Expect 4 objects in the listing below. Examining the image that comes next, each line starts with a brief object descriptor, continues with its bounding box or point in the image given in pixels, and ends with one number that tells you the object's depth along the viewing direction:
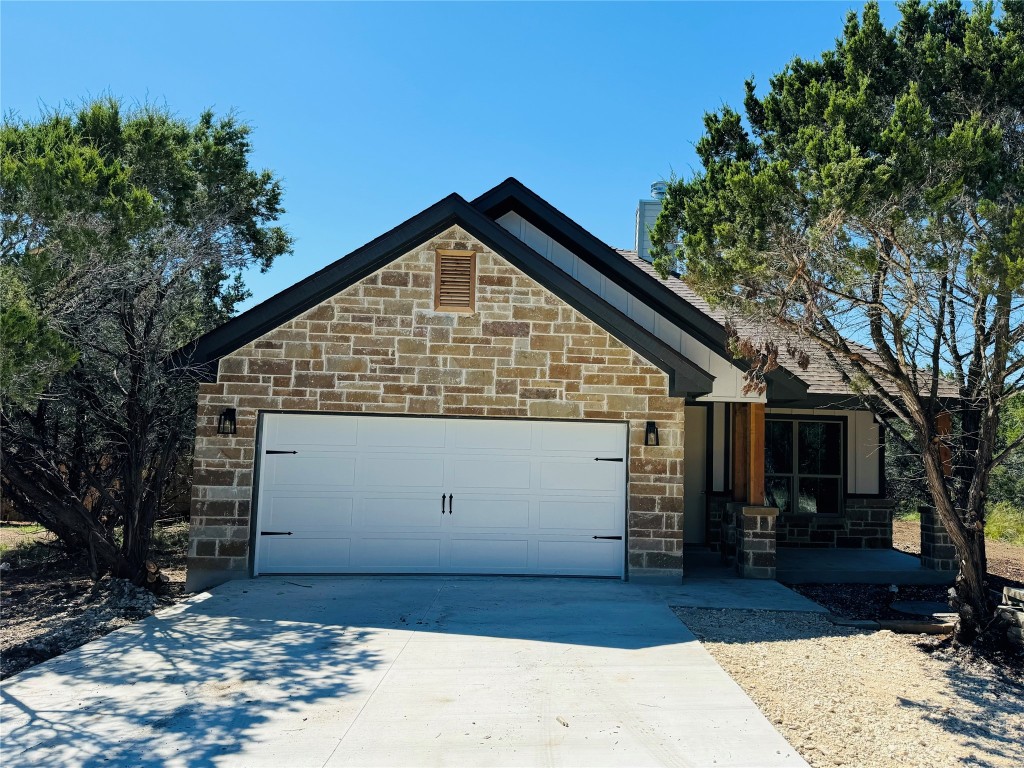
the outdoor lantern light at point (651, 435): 9.88
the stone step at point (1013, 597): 7.39
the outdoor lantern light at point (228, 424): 9.55
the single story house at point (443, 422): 9.62
